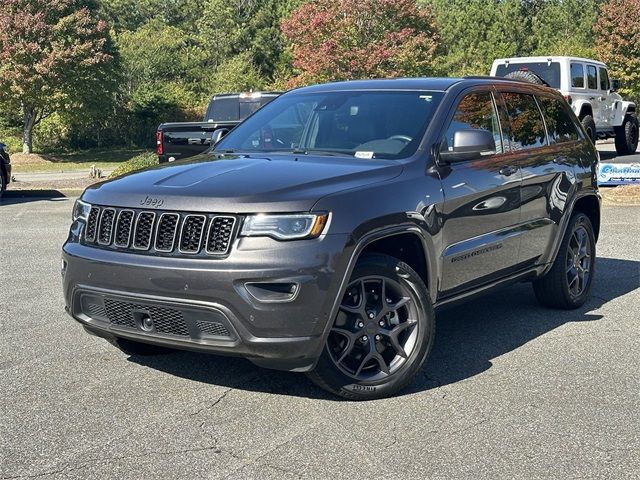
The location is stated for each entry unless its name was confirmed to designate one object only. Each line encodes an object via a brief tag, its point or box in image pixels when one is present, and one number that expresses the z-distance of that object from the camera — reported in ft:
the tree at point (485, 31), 165.48
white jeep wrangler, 58.29
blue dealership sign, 48.83
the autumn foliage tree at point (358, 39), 100.01
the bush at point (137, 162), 58.65
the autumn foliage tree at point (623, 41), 140.15
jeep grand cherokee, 13.91
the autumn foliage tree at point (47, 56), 108.06
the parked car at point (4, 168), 51.02
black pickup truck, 47.57
